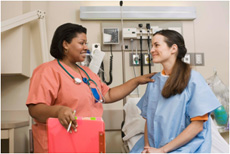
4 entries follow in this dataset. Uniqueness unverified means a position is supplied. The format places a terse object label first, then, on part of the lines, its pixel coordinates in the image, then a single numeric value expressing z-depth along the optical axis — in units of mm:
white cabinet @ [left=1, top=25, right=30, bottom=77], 2059
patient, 1316
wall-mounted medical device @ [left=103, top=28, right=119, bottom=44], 2346
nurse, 1266
